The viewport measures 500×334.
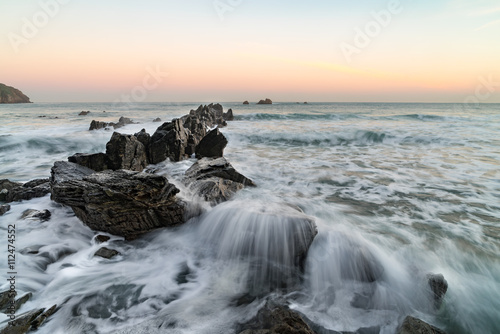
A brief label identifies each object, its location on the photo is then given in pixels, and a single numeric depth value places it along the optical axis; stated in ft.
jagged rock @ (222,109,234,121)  121.21
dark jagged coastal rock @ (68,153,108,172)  24.25
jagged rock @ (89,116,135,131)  72.11
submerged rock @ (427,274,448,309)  11.23
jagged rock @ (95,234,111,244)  15.67
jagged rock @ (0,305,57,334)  9.39
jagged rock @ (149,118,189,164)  32.40
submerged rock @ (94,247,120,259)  14.53
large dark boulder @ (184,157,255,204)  20.31
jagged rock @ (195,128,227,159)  34.99
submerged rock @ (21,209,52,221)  17.95
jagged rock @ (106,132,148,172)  25.72
